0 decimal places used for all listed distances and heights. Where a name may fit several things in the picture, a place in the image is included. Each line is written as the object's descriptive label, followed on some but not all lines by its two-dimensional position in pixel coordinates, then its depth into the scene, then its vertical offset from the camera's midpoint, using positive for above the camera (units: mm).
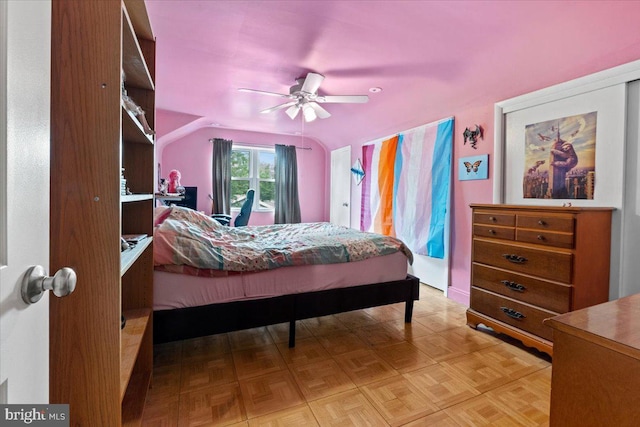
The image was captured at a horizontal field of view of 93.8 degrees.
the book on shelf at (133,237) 1387 -173
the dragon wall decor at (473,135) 3072 +787
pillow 2293 -80
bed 1886 -510
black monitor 4539 +81
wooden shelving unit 830 -8
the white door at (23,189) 446 +19
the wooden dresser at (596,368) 700 -389
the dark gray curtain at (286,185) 5793 +414
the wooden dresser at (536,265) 1934 -376
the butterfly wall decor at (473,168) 3010 +447
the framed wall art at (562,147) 2133 +534
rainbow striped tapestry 3467 +317
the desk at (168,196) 2116 +54
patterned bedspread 1913 -307
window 5715 +582
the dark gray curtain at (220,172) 5309 +583
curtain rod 5593 +1152
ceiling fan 2740 +1081
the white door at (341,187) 5465 +392
